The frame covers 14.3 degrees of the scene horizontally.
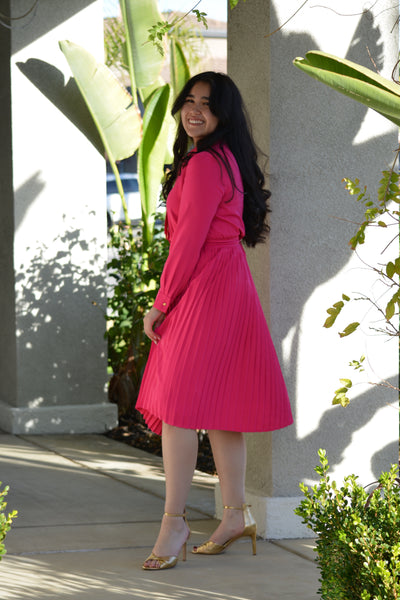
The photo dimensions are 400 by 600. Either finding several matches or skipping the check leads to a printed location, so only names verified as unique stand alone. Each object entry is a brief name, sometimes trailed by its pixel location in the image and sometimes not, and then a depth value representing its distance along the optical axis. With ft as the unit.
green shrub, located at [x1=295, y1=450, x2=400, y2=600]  13.58
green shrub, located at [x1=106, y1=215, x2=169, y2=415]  37.95
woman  19.72
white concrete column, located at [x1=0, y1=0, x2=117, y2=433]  36.52
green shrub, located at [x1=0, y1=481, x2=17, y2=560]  13.35
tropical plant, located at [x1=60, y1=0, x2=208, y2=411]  36.98
